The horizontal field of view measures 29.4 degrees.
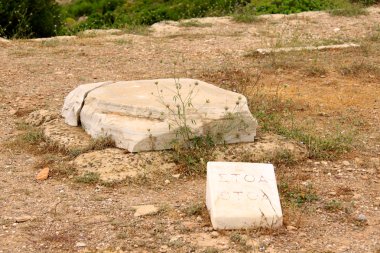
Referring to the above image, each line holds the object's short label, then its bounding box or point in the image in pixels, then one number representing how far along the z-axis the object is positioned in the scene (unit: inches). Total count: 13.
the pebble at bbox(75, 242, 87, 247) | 160.9
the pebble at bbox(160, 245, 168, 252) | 158.4
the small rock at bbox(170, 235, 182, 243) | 162.2
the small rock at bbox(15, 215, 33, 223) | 172.2
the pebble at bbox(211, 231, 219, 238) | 163.3
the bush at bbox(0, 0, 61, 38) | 369.4
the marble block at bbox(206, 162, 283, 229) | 164.9
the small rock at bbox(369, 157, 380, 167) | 205.9
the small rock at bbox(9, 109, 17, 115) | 252.8
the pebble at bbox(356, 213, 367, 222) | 172.5
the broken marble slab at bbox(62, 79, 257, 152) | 201.2
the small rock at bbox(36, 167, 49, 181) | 197.5
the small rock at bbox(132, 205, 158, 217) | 175.5
